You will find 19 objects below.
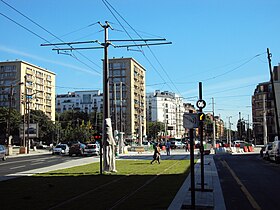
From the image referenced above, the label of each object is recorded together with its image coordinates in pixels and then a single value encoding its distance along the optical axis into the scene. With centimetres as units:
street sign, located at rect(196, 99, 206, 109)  1391
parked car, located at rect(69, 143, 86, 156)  5012
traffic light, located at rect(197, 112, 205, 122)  1302
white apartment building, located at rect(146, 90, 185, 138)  15550
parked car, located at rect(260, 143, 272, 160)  3731
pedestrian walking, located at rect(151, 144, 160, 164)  2998
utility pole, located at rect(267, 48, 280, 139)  4097
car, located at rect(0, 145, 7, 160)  3882
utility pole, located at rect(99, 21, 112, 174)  2234
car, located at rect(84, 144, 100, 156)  5003
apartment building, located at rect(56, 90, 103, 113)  16288
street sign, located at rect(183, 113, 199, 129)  1103
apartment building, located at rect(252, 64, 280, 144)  12244
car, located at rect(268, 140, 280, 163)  3212
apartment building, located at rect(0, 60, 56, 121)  12625
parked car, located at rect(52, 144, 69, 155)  5624
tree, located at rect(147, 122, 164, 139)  14376
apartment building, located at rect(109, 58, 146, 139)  12875
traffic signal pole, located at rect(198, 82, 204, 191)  1395
